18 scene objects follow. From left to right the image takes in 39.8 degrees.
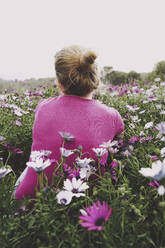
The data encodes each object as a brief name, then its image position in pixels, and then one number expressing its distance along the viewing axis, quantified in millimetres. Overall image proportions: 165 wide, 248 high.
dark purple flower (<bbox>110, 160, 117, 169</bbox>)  1285
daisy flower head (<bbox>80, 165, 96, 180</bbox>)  1065
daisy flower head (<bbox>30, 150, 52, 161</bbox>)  1118
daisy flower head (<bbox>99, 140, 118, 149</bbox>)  1269
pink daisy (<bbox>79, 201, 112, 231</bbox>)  727
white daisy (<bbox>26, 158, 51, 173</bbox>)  940
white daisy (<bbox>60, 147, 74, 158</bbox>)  1108
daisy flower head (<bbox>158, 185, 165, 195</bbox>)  665
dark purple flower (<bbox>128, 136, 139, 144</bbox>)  1646
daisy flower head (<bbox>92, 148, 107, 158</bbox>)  1179
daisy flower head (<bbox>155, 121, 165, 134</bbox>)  1285
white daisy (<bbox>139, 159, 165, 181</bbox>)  736
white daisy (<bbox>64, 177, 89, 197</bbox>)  983
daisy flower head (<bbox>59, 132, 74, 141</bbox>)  1240
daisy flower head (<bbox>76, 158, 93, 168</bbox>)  1122
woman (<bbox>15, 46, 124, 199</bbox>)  1390
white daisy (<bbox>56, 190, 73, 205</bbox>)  923
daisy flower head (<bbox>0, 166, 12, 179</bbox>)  968
